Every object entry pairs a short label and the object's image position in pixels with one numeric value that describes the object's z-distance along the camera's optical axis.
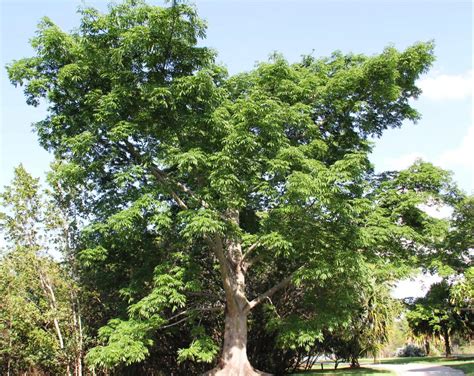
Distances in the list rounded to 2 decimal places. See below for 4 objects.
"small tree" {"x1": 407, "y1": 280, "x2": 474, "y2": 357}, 18.20
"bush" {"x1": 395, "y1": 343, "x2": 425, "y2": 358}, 41.40
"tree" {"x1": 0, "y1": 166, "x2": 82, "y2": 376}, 13.30
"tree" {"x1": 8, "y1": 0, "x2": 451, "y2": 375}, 12.09
